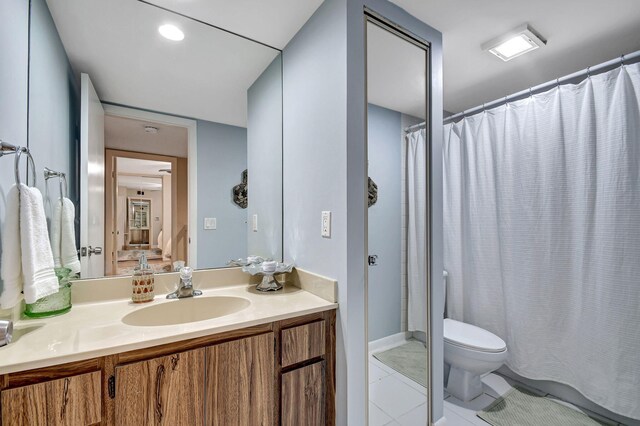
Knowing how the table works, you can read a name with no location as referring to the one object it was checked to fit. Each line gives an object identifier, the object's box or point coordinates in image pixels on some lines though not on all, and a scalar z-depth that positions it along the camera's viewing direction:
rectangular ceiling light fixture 1.59
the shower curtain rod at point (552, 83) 1.62
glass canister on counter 1.02
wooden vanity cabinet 0.77
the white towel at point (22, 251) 0.84
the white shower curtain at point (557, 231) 1.61
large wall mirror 1.24
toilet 1.76
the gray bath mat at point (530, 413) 1.68
